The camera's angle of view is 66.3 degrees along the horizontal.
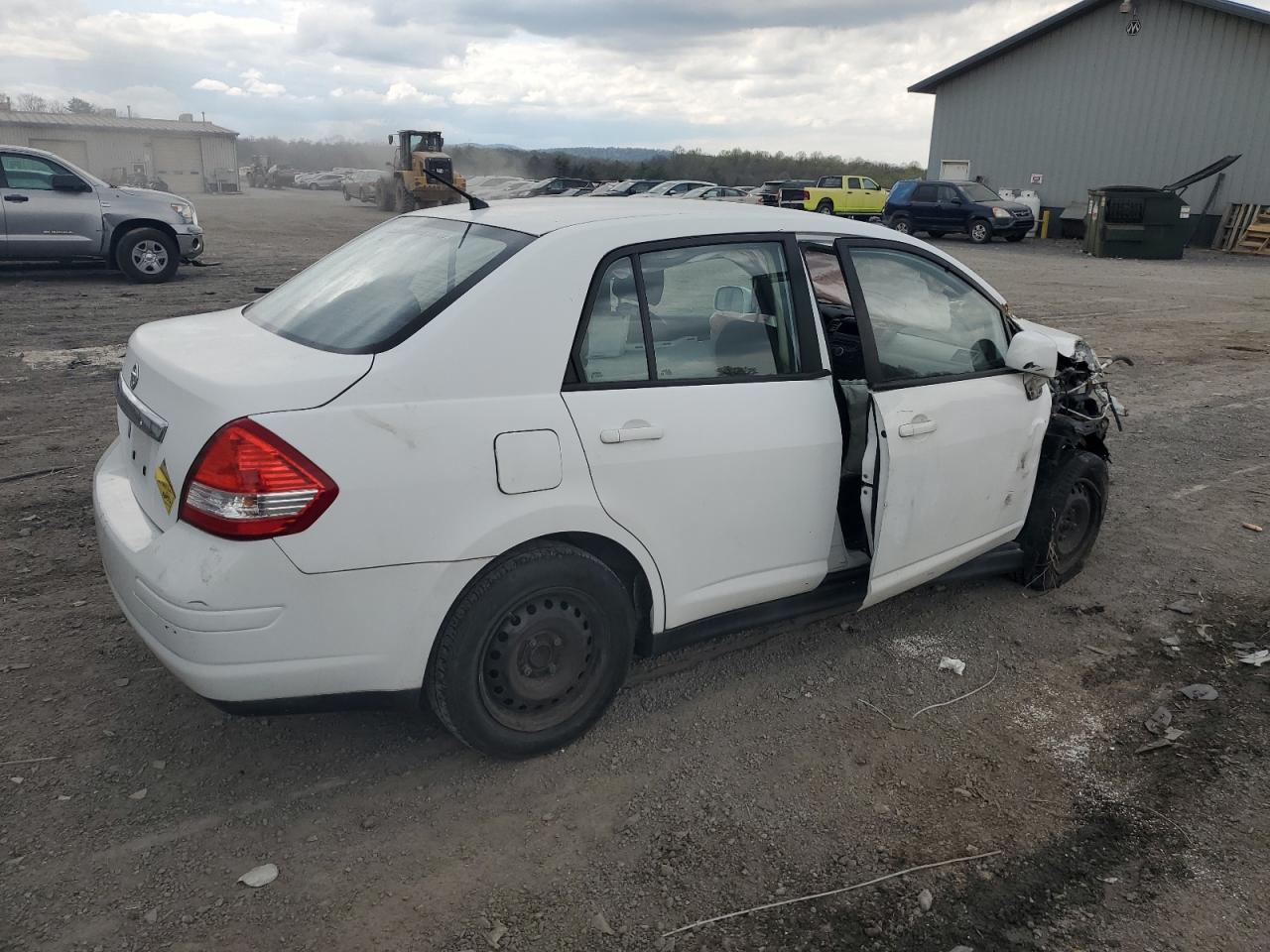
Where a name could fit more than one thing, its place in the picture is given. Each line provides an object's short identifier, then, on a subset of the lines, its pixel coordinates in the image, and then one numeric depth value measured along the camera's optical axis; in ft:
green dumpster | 74.54
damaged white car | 8.48
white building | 195.21
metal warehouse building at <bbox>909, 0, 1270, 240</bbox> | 86.43
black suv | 88.07
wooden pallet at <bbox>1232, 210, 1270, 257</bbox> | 82.17
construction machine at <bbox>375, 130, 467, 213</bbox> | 104.63
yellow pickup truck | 109.09
